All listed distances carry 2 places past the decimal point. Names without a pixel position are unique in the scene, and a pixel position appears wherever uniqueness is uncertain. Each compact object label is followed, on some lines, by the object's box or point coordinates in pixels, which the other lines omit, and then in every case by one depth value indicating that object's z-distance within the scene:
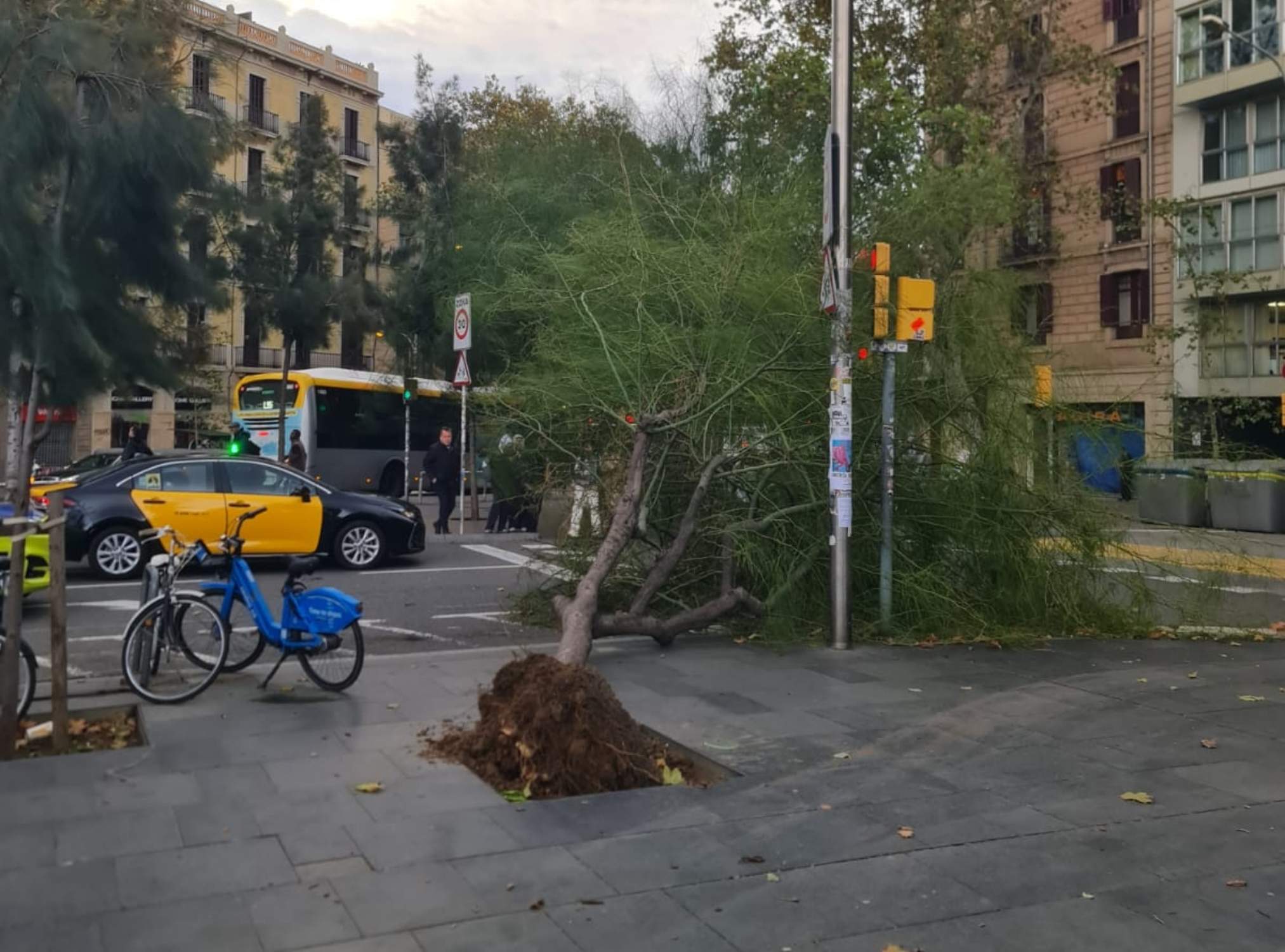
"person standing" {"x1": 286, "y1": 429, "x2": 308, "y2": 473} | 24.91
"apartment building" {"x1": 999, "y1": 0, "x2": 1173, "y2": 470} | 34.31
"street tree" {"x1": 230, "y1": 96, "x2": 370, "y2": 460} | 27.38
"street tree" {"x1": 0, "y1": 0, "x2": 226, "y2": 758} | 6.14
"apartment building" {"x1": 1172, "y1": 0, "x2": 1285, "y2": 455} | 33.12
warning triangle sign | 17.30
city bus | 30.83
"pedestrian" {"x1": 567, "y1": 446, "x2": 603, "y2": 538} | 10.79
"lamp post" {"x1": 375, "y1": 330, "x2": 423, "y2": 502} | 24.31
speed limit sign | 17.23
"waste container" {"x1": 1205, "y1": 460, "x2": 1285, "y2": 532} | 23.91
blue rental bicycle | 7.70
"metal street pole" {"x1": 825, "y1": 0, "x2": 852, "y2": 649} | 9.30
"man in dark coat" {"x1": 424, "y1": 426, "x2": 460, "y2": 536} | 19.72
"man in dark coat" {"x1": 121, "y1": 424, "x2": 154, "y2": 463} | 23.67
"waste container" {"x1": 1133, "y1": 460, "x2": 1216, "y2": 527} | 23.34
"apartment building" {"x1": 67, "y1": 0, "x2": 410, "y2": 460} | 48.09
